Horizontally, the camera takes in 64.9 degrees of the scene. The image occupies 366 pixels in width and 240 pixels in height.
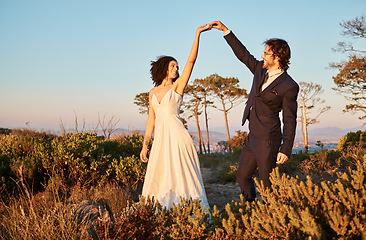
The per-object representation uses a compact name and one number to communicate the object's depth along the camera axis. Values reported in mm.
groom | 3242
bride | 3854
